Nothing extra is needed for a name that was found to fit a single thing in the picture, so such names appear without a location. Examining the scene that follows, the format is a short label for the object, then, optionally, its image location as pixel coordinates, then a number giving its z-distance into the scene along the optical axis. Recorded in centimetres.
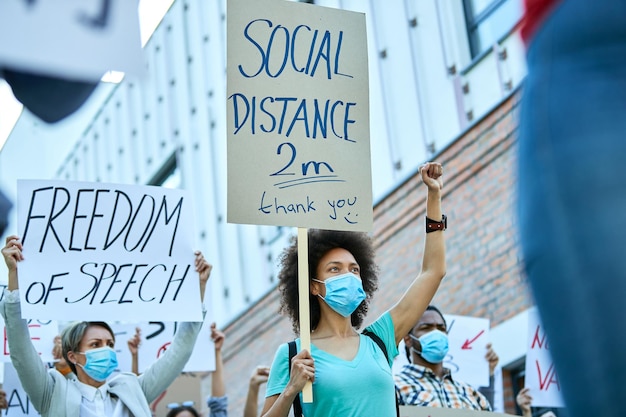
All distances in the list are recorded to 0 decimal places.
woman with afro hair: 589
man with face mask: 822
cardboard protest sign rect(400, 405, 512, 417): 732
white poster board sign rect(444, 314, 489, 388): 1137
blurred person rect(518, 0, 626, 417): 170
